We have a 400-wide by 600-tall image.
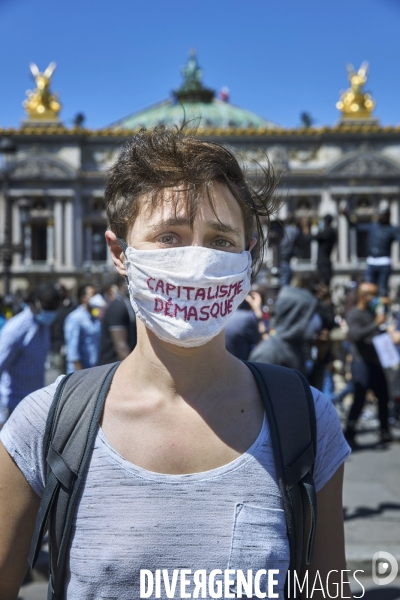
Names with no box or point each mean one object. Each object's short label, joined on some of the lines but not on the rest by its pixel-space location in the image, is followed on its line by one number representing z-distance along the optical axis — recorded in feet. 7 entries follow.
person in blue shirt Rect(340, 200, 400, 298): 33.74
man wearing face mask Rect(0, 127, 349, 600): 4.35
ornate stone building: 117.19
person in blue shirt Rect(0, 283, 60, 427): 14.38
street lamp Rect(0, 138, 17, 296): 43.55
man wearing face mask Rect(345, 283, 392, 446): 22.70
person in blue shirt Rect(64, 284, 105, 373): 21.47
